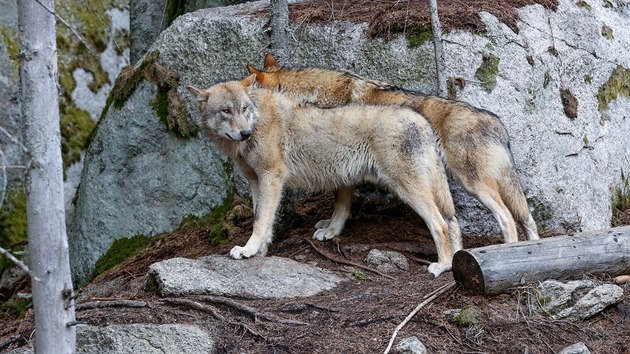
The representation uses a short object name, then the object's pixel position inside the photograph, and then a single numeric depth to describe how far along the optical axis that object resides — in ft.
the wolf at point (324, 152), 58.23
